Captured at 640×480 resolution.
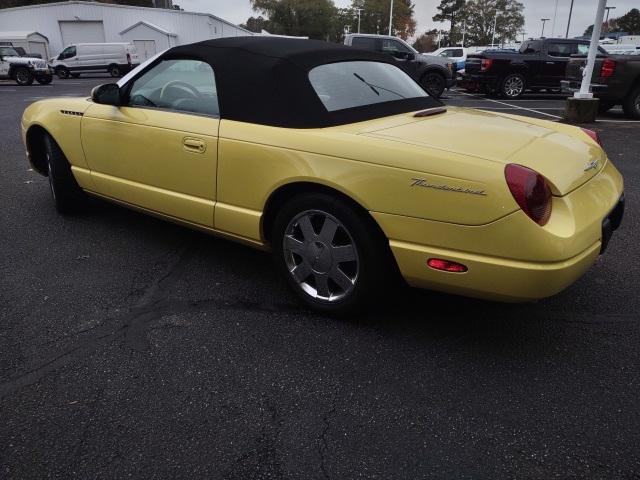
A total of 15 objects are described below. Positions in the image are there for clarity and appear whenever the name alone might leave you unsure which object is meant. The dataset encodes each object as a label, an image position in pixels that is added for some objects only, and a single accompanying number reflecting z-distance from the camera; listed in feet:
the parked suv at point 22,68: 74.64
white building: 145.28
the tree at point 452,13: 275.18
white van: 101.35
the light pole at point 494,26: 245.24
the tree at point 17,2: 194.90
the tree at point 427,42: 302.64
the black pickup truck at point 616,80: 33.24
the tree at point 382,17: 257.83
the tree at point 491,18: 254.27
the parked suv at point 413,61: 52.26
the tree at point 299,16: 276.00
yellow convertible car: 7.32
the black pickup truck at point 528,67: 48.39
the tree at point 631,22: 318.86
